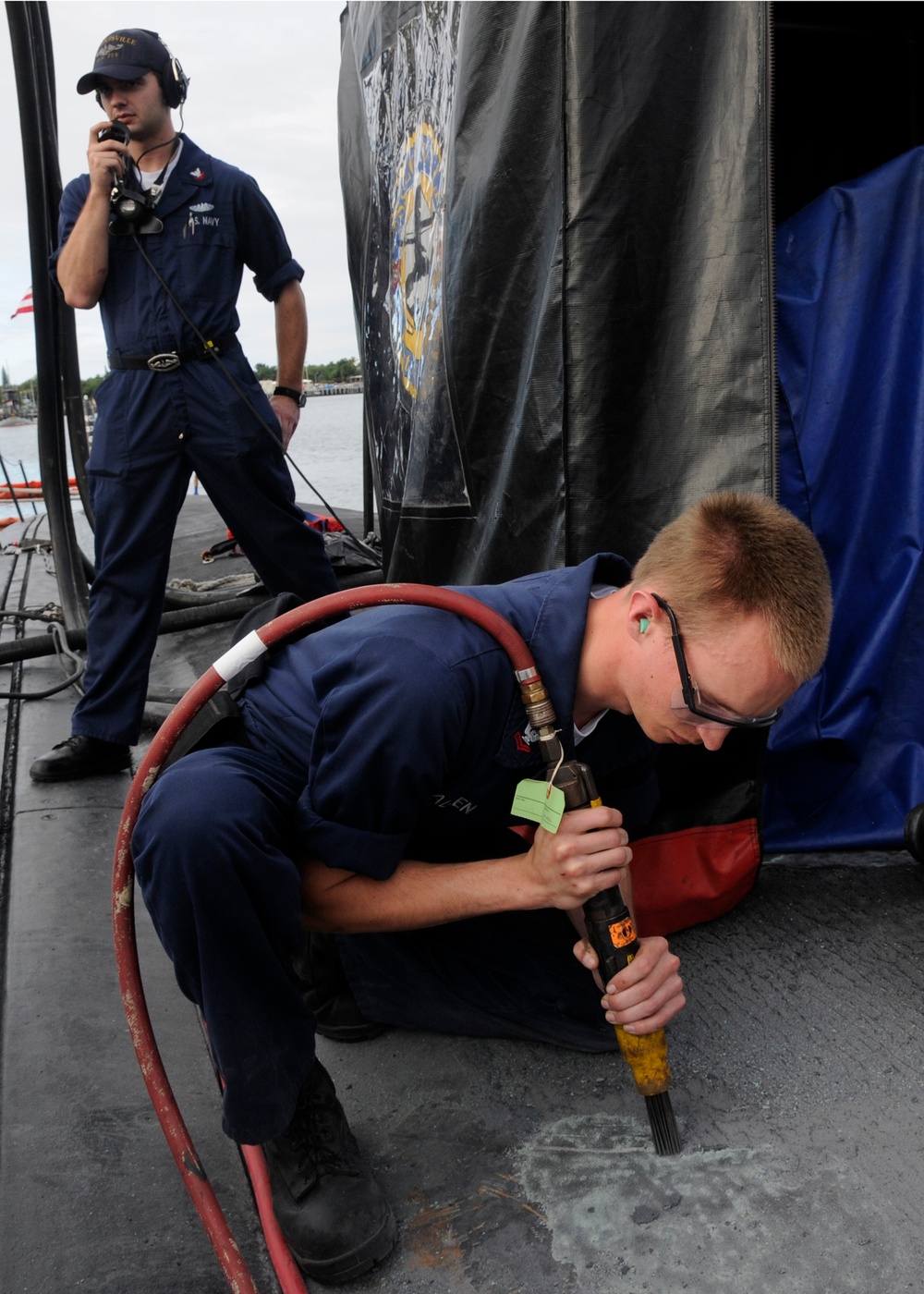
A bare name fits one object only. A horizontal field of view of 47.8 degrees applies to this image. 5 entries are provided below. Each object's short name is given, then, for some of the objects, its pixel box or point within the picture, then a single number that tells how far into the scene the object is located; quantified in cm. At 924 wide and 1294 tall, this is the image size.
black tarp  200
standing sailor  295
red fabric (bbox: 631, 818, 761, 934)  217
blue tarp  222
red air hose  147
